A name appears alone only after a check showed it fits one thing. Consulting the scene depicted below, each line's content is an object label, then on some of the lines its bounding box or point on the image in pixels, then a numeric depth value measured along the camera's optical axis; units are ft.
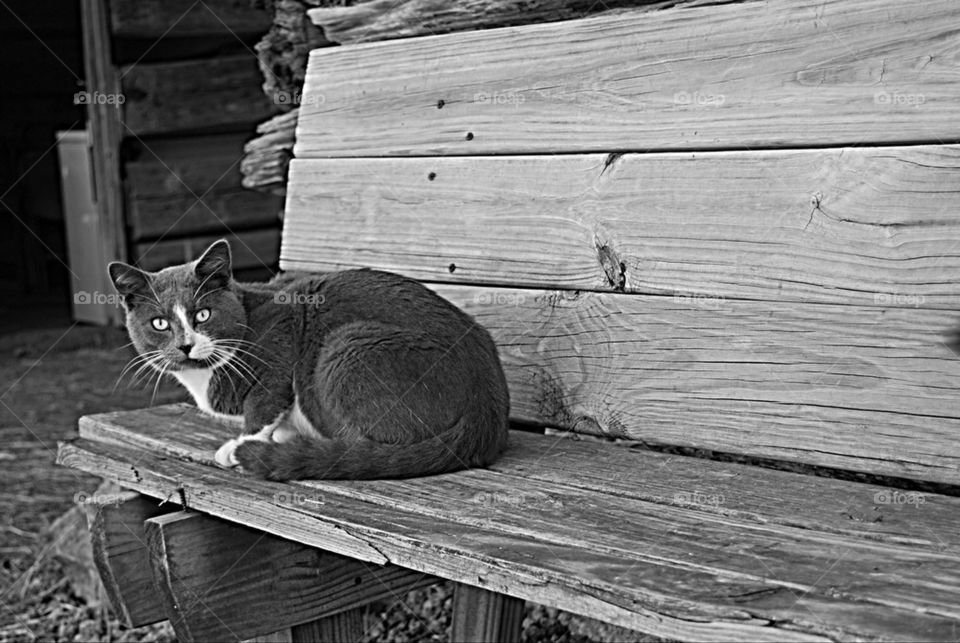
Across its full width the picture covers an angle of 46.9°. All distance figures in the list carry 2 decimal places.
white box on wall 25.58
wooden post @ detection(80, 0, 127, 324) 21.29
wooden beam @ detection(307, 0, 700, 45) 8.91
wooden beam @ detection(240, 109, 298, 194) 11.60
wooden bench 5.85
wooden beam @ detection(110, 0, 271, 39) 21.22
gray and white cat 7.47
